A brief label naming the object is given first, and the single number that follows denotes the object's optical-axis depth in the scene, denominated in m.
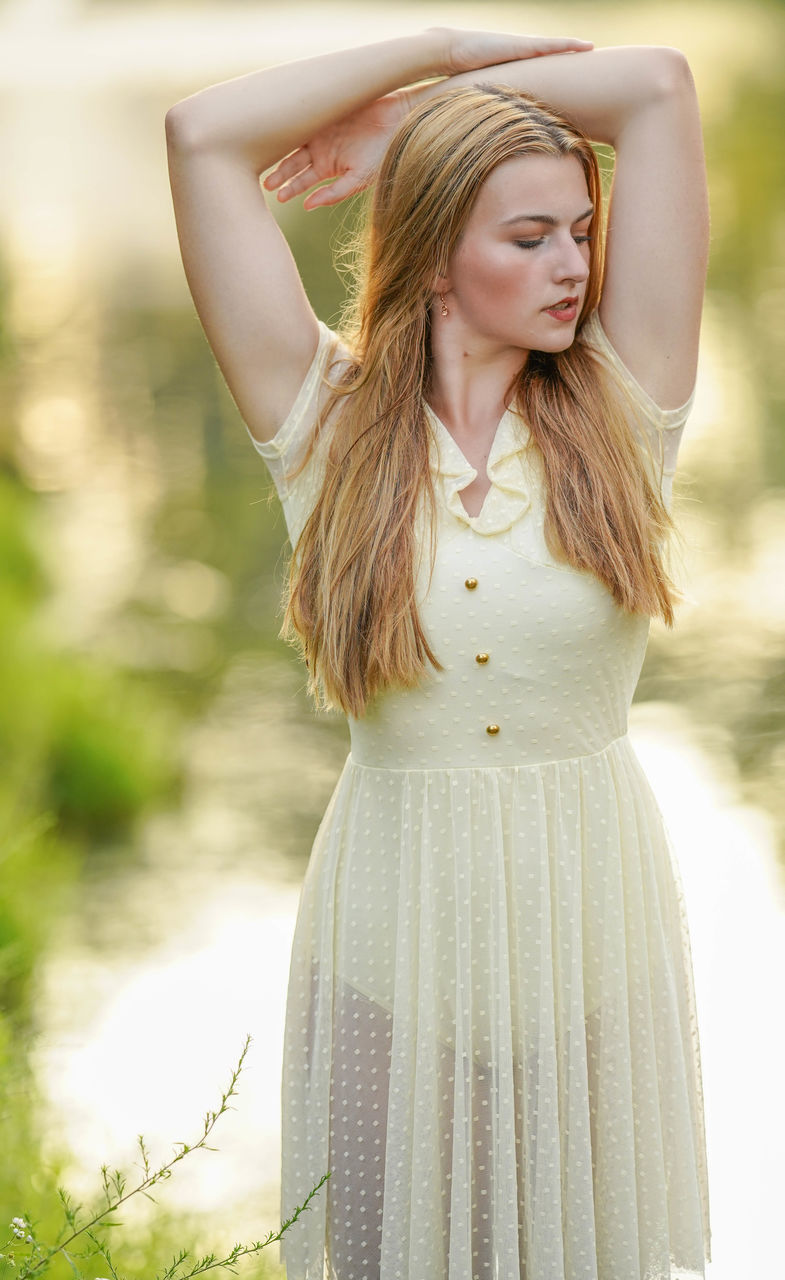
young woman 4.47
